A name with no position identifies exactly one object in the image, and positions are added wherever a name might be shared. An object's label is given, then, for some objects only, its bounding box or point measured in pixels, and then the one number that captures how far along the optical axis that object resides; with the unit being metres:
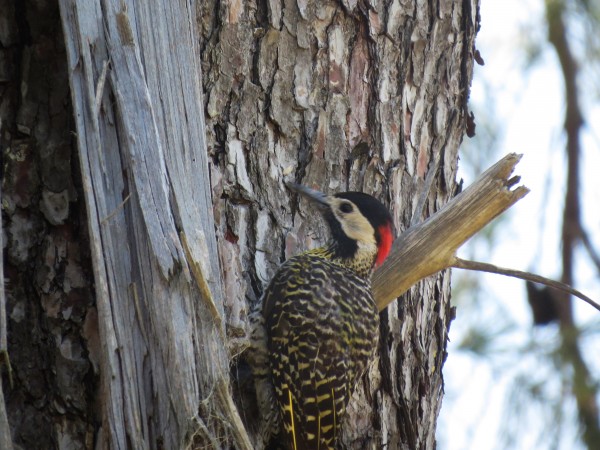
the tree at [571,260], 9.23
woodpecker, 6.11
